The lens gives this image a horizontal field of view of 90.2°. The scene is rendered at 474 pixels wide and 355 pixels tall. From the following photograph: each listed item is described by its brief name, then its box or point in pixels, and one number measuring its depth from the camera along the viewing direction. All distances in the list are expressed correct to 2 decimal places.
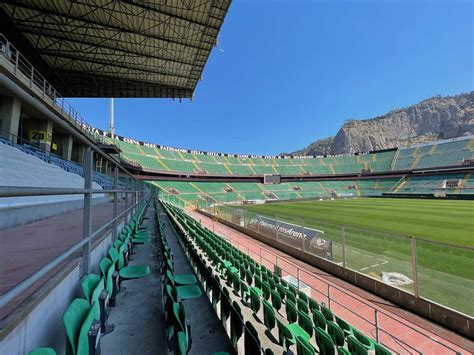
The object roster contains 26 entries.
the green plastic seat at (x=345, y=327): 3.30
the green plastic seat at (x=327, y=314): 3.58
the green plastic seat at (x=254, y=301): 3.46
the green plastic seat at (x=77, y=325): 1.36
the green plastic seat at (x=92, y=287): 1.91
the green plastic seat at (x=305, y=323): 3.19
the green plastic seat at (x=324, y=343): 2.56
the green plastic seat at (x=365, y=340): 3.12
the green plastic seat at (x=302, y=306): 3.88
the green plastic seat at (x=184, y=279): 3.55
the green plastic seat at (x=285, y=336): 2.57
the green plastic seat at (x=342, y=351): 2.42
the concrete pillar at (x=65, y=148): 15.57
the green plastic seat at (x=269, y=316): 2.93
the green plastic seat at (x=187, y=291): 3.06
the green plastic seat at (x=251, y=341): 1.88
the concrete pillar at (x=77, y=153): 18.38
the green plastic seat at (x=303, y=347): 2.15
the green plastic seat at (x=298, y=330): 3.05
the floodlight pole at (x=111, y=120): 40.84
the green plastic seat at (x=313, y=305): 3.91
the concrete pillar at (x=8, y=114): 10.34
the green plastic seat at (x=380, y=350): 2.71
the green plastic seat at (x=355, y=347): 2.66
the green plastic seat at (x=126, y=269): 3.12
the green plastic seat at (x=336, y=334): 3.00
